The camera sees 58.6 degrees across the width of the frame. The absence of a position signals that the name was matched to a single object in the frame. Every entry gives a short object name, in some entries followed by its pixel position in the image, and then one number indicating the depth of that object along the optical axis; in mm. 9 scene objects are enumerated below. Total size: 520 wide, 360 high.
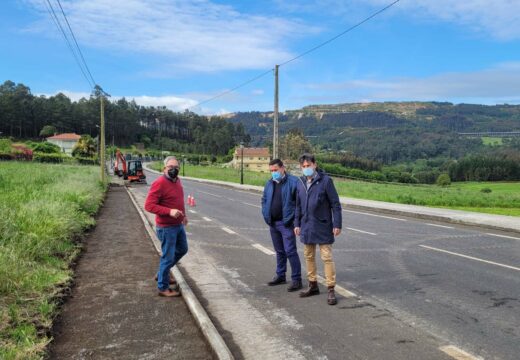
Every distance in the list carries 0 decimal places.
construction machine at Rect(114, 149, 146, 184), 44219
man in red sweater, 6277
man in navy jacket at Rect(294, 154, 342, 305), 6199
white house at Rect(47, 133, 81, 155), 122212
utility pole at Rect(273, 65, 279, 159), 29438
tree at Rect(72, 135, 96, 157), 96562
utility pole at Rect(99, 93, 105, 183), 32722
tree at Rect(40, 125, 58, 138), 126688
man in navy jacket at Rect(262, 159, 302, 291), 6824
